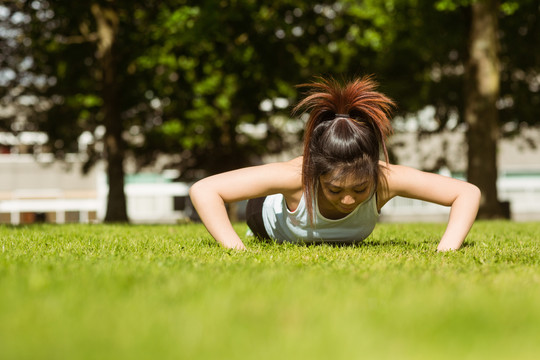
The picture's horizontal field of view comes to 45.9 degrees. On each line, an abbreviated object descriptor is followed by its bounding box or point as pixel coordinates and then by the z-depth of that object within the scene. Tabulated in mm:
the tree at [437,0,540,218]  15602
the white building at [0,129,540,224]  37688
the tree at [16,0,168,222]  18016
